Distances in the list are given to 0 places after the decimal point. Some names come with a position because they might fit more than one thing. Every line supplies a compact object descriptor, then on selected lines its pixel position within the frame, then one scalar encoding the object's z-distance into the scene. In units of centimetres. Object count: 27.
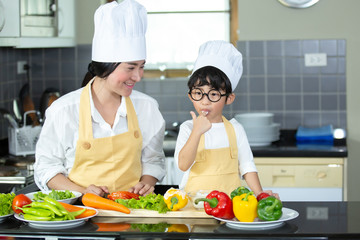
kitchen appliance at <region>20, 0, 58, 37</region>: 380
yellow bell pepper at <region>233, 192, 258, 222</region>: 196
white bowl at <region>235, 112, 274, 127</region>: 437
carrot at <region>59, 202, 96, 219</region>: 210
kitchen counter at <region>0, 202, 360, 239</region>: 189
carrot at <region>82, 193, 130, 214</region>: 218
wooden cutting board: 215
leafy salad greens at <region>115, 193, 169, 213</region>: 217
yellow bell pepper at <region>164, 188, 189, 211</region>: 216
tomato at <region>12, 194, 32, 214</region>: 211
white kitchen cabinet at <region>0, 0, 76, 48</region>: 354
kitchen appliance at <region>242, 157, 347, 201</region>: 408
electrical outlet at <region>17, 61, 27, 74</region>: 464
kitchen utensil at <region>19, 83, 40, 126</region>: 436
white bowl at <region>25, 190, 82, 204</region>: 223
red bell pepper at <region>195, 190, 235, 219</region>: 201
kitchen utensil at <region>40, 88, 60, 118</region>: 445
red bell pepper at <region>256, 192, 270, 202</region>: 205
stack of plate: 430
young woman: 250
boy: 248
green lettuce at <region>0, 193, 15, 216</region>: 211
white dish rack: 399
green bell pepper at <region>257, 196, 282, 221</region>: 195
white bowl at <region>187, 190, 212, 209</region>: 217
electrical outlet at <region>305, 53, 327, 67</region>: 457
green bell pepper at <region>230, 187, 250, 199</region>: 209
